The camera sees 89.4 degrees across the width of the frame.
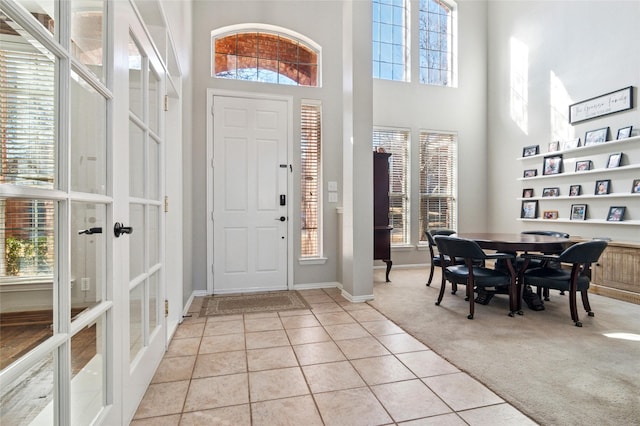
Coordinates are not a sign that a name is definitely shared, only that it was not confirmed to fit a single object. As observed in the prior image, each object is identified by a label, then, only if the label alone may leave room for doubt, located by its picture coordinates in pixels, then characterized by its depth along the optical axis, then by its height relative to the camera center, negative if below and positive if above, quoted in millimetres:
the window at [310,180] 4508 +473
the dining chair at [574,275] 2914 -602
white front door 4113 +254
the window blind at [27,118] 732 +238
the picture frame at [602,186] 4164 +356
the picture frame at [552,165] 4820 +743
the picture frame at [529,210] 5229 +58
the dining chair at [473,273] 3072 -604
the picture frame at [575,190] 4547 +332
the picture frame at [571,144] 4562 +1006
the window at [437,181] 5906 +609
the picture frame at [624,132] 3948 +1001
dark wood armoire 4711 +51
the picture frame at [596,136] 4210 +1033
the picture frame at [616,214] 3997 -7
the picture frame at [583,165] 4410 +666
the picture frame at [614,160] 4035 +675
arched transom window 4312 +2151
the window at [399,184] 5746 +526
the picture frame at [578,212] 4473 +21
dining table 3055 -307
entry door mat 3457 -1026
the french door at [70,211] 761 +8
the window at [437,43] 5961 +3199
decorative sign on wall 3971 +1420
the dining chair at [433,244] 4332 -416
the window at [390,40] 5734 +3124
